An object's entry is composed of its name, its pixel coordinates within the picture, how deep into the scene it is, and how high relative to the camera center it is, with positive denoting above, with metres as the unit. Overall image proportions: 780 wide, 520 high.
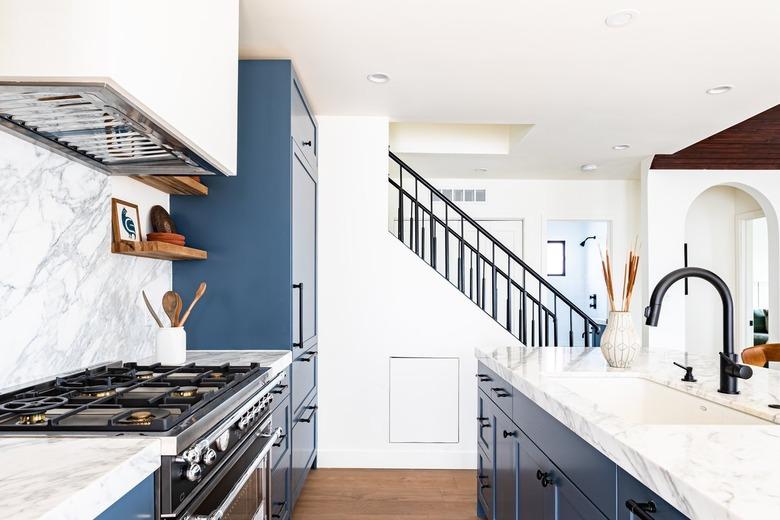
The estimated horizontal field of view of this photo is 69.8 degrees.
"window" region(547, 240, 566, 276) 8.29 +0.29
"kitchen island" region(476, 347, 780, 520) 0.85 -0.35
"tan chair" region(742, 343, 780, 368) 2.85 -0.40
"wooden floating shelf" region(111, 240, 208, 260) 2.29 +0.12
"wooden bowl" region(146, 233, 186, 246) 2.58 +0.18
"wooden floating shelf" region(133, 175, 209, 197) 2.50 +0.44
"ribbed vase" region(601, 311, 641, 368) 2.19 -0.26
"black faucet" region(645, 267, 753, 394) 1.60 -0.13
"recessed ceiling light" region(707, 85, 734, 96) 3.45 +1.17
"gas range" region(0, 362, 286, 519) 1.22 -0.35
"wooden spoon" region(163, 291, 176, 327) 2.41 -0.12
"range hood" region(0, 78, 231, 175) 1.33 +0.44
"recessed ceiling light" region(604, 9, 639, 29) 2.50 +1.18
